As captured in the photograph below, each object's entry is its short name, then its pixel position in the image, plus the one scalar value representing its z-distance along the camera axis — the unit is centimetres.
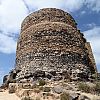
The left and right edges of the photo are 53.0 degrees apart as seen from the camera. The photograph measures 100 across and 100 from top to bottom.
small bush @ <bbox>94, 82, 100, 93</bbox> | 647
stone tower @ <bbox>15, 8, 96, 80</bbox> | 754
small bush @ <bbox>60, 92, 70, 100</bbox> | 546
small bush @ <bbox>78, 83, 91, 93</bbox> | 639
